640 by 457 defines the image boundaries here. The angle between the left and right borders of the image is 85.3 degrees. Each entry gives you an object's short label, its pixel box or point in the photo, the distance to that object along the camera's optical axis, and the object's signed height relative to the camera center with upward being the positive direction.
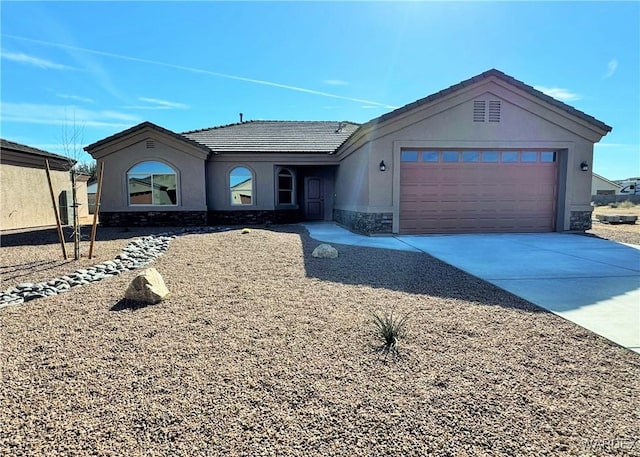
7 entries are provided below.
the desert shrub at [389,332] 3.54 -1.43
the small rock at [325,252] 7.99 -1.18
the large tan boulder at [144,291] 4.91 -1.26
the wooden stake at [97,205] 8.10 -0.08
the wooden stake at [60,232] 7.81 -0.68
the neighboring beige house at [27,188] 14.20 +0.64
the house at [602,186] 52.62 +2.18
